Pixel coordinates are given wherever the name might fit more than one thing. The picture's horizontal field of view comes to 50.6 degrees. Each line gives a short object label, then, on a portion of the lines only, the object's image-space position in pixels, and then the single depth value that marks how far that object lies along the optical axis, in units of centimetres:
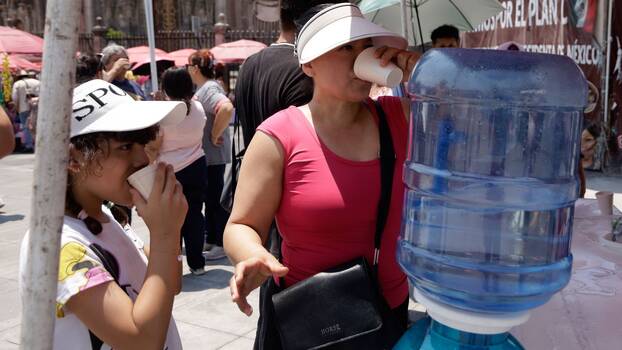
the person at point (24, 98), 1486
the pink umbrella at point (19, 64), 1672
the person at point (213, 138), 639
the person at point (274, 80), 319
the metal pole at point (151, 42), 701
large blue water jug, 159
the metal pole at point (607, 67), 980
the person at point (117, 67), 657
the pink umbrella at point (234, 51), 2133
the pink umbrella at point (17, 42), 1642
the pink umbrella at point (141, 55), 2305
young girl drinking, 169
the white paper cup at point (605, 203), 371
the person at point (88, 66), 577
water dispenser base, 156
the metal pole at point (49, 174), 121
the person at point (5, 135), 236
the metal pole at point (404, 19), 253
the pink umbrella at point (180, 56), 2325
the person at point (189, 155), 556
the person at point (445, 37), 486
